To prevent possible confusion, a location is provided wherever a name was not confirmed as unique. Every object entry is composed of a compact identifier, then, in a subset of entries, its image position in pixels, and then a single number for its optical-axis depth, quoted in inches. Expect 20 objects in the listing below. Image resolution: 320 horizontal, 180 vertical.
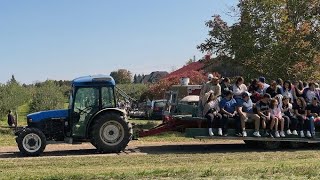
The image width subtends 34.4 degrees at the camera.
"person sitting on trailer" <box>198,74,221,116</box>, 577.9
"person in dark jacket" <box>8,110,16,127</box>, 976.6
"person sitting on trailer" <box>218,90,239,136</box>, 570.3
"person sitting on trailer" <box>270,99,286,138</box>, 577.9
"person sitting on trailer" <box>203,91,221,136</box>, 568.1
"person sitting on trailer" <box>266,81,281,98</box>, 596.6
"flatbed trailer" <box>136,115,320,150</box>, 568.4
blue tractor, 542.6
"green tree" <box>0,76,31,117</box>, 1578.5
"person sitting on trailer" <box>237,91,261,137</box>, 571.2
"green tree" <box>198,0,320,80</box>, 829.2
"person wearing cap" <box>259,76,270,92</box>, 607.7
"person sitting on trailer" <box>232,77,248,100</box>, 580.7
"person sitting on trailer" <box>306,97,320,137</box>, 591.8
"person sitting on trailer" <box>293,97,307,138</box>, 590.2
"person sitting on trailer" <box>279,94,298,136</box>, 585.9
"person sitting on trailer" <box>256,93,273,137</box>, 577.9
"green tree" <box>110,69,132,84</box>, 4379.9
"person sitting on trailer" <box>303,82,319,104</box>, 612.9
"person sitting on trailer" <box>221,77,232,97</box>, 583.7
